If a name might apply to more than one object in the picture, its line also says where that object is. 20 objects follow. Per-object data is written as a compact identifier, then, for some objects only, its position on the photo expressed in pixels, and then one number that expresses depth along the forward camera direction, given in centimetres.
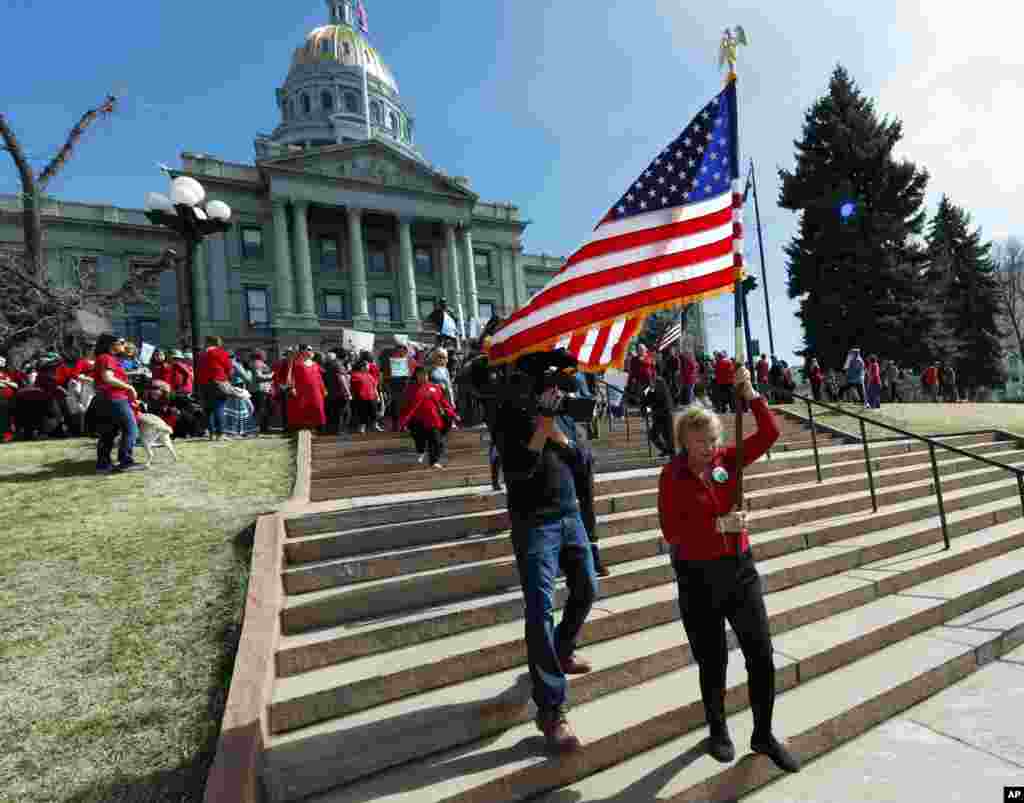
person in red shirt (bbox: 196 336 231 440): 981
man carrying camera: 291
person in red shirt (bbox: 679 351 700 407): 1470
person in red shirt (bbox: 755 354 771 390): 1754
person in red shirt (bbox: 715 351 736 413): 1403
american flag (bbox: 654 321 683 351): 1319
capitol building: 3916
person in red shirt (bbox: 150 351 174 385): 1078
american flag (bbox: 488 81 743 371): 402
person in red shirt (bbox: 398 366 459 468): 798
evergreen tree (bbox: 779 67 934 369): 2800
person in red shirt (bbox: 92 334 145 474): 727
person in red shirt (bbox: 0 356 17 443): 1056
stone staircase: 291
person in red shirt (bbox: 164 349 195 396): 1074
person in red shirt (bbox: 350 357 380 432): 1126
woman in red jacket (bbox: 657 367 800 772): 280
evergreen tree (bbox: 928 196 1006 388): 3494
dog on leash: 804
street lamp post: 859
